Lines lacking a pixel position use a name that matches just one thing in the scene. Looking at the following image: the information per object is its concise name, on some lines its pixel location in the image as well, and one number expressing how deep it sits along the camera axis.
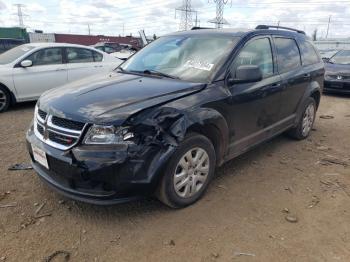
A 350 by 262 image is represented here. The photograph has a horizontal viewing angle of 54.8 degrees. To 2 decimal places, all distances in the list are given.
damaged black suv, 2.85
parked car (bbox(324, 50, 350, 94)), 10.16
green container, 34.38
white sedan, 7.35
